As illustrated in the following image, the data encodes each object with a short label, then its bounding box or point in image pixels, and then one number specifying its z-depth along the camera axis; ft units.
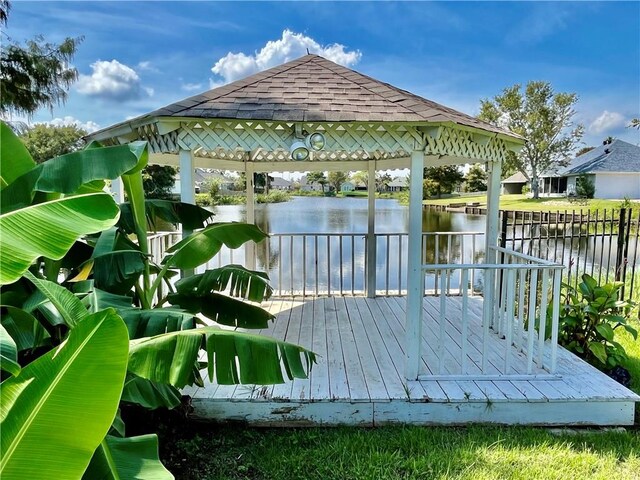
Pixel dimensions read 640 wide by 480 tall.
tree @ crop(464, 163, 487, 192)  140.73
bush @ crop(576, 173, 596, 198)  96.02
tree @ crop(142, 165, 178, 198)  91.86
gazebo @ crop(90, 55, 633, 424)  10.43
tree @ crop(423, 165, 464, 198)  121.49
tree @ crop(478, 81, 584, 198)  110.63
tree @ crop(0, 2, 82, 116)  31.91
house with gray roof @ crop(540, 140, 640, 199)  98.58
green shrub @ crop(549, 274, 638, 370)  12.07
